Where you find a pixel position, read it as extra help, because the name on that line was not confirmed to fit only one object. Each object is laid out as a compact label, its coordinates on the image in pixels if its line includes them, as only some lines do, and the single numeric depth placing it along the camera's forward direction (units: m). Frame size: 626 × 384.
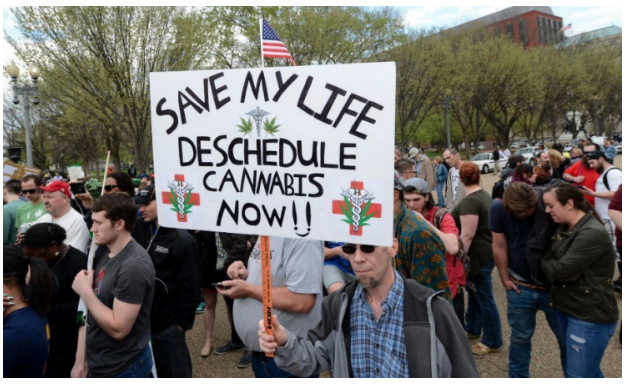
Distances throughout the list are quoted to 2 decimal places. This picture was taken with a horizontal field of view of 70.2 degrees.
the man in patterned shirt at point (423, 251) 2.97
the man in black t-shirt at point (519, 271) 3.47
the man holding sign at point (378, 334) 1.78
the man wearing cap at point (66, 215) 4.31
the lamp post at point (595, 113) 37.36
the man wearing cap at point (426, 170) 10.78
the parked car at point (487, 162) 27.92
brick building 57.96
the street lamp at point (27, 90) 12.55
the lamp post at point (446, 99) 25.86
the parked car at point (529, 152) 29.48
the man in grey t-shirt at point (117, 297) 2.55
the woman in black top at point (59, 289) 2.94
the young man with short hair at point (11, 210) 5.63
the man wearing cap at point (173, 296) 3.27
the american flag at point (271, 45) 3.49
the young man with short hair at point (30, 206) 5.41
